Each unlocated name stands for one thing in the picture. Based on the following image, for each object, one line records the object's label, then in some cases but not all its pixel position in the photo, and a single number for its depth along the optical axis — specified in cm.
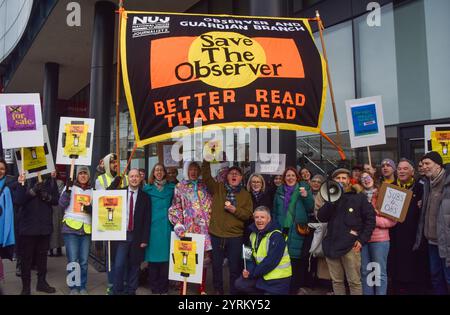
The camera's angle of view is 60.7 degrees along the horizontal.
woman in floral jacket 491
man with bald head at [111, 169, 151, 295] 487
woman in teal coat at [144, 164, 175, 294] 521
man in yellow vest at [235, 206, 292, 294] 407
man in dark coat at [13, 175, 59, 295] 509
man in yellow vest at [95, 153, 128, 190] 532
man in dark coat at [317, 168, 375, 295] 421
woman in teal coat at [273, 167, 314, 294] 500
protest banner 423
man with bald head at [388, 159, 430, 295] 465
